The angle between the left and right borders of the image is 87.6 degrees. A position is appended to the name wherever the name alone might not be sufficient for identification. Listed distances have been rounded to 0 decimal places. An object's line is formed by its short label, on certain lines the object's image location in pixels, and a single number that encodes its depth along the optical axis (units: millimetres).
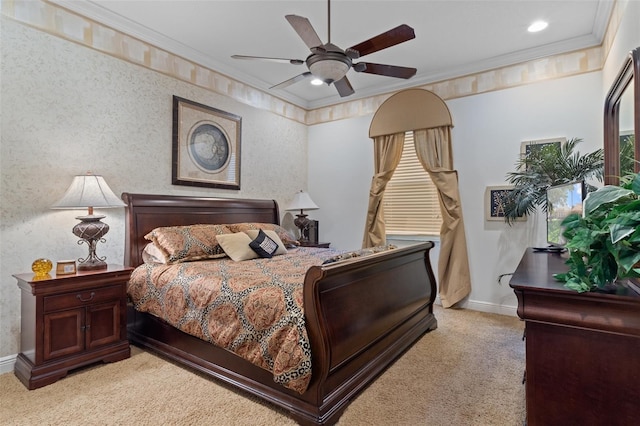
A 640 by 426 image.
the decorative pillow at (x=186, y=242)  3014
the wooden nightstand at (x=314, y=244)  4672
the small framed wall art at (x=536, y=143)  3569
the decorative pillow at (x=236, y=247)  3243
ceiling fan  2201
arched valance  4305
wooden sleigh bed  1861
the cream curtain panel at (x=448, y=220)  4062
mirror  1496
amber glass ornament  2409
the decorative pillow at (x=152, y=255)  3024
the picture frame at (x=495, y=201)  3865
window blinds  4492
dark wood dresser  1091
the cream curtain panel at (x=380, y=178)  4641
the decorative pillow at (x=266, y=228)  3797
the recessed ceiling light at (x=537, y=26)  3189
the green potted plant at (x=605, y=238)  976
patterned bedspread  1850
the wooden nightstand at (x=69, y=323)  2328
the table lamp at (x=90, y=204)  2590
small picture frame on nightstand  2504
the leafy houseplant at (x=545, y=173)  3014
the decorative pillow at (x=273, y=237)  3595
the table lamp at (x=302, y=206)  4820
